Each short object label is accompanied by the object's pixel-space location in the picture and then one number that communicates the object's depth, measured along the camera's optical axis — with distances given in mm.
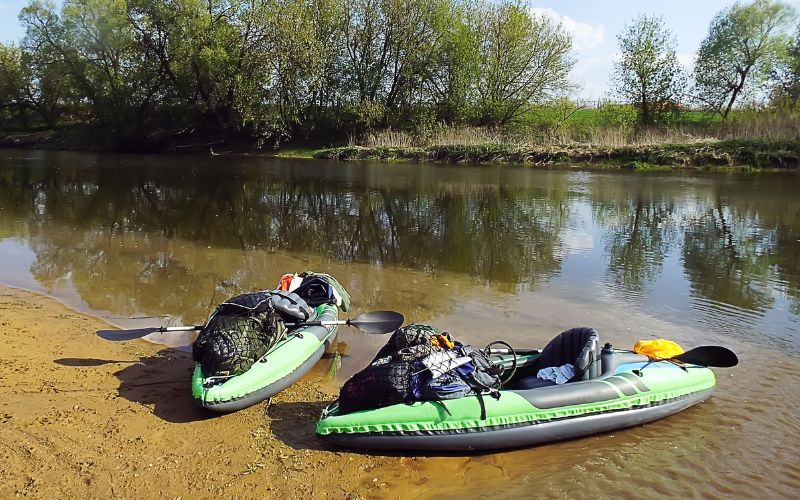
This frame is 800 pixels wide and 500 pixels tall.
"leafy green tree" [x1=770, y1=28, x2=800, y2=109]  28188
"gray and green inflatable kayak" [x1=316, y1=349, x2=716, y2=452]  4207
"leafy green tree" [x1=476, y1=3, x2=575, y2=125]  32812
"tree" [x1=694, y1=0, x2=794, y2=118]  29781
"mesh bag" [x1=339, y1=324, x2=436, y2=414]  4320
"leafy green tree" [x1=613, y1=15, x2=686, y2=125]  31031
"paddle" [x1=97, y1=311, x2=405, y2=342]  6066
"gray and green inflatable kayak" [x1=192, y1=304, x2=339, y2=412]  4551
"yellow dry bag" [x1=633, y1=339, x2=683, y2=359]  5422
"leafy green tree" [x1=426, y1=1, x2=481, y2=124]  33281
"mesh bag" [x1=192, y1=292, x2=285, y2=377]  4766
